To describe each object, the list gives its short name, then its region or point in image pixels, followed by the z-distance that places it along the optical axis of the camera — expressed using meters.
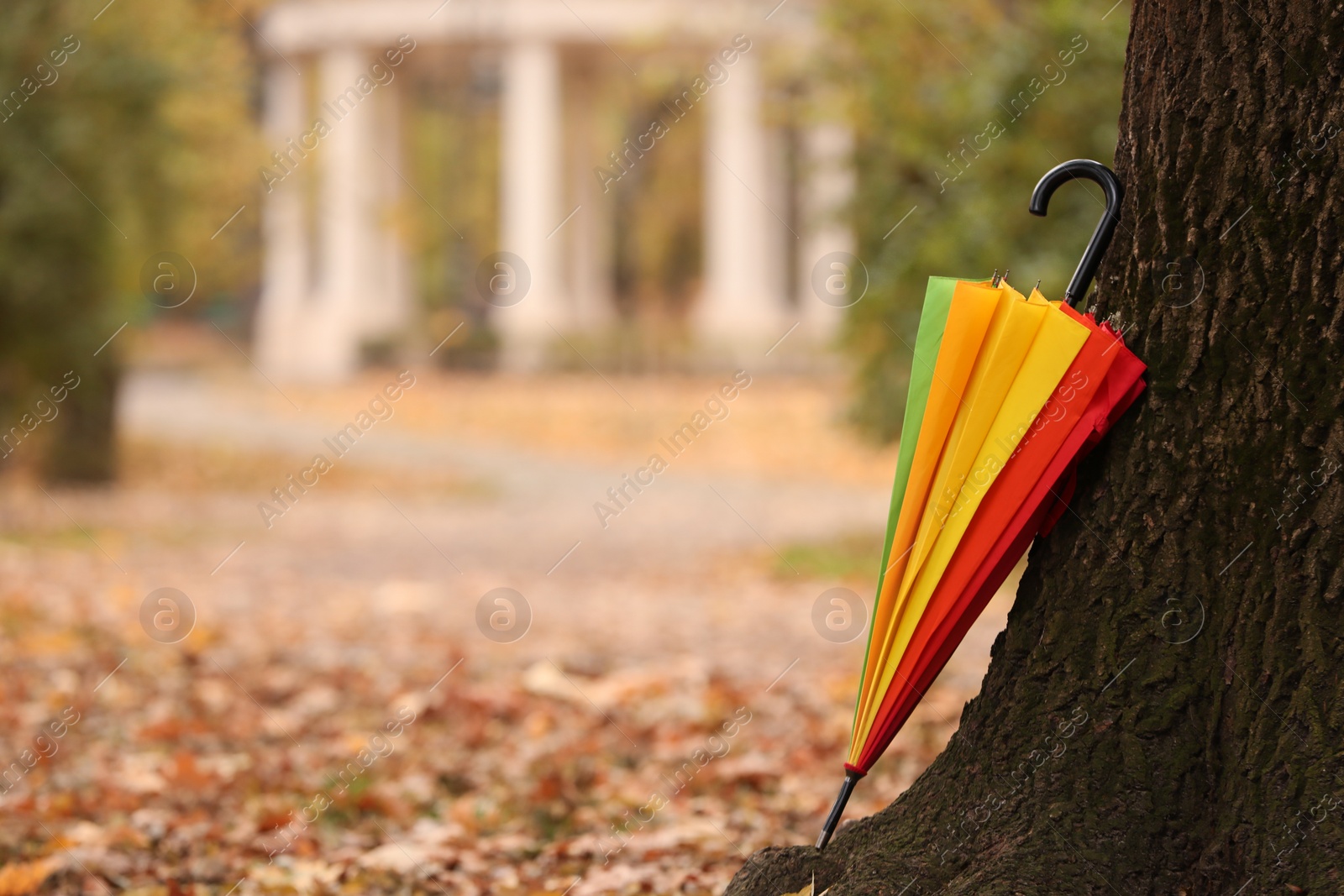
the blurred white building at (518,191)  57.12
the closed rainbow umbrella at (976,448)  4.54
